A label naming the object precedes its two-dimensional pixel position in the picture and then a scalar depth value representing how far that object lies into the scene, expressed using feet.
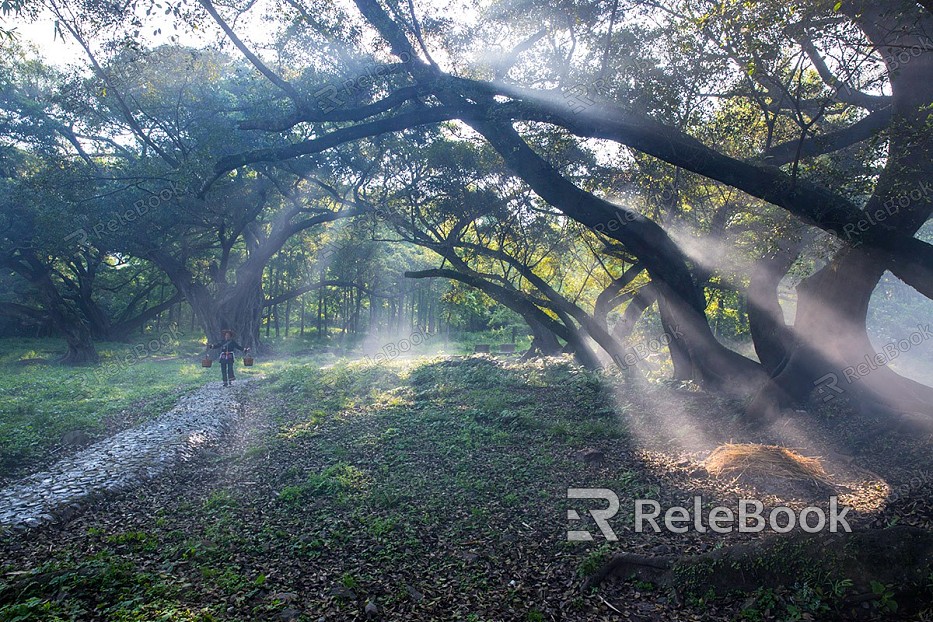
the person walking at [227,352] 53.63
